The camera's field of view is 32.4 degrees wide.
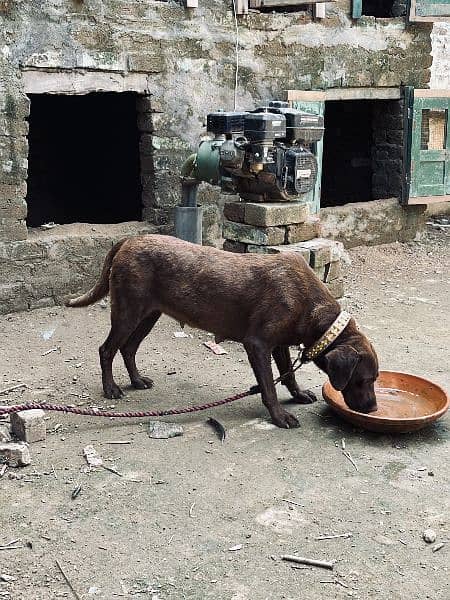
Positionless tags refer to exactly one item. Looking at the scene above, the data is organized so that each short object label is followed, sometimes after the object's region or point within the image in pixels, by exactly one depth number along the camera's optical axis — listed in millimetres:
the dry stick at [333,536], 3562
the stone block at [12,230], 6970
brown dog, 4660
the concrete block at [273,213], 6352
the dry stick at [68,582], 3118
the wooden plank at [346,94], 8633
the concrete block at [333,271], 6695
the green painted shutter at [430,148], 9797
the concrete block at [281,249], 6386
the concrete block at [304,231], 6559
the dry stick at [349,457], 4301
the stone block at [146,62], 7402
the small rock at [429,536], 3547
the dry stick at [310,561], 3326
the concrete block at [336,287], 6799
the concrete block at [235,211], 6590
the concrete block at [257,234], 6414
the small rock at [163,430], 4612
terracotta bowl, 4500
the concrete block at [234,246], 6625
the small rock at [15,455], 4211
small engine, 5969
